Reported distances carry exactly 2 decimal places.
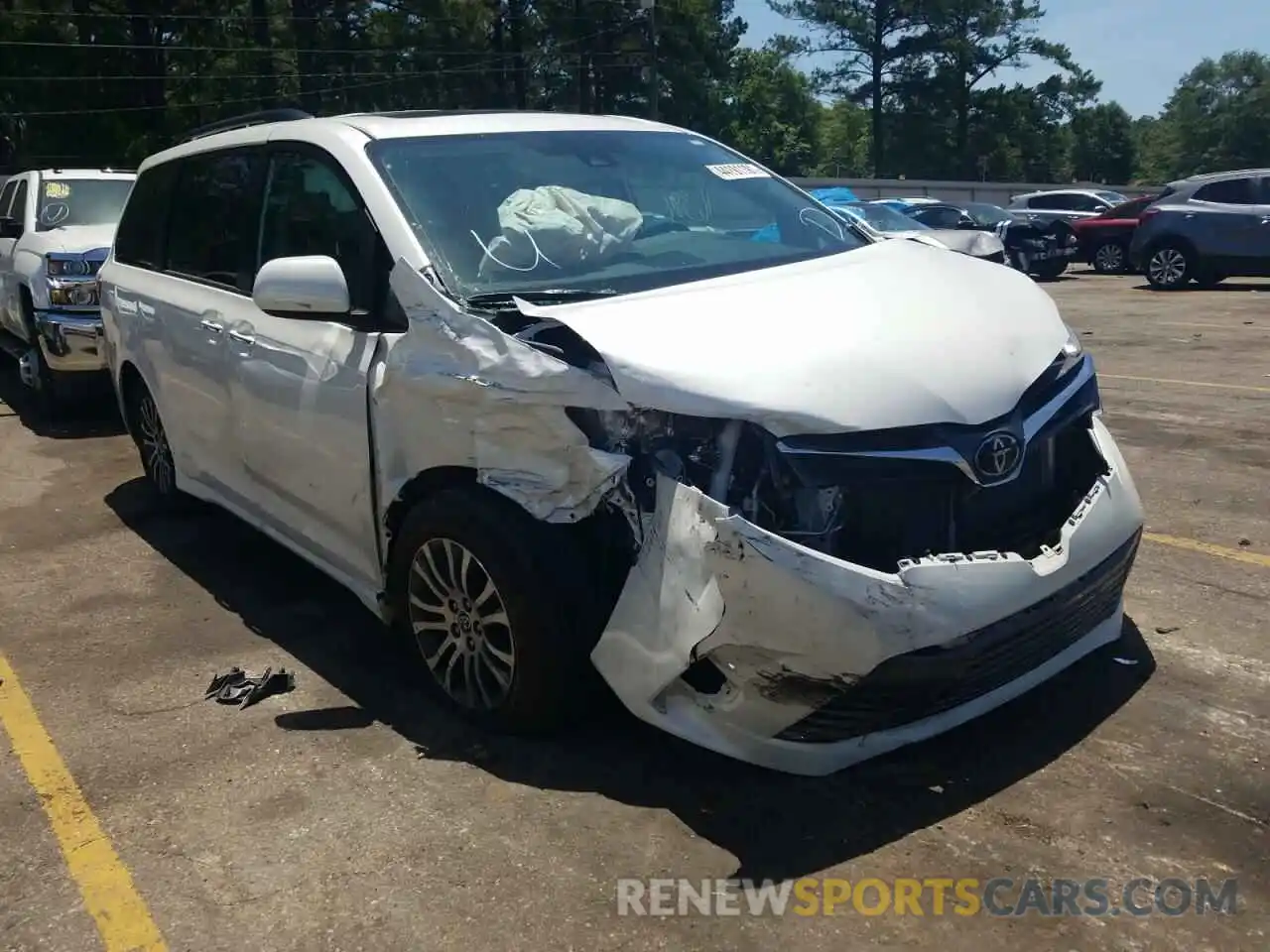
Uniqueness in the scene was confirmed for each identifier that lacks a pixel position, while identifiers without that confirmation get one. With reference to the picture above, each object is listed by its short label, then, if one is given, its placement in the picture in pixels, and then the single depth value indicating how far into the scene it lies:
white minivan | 2.91
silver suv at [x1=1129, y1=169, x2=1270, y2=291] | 16.81
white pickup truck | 8.66
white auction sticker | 4.56
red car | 21.09
